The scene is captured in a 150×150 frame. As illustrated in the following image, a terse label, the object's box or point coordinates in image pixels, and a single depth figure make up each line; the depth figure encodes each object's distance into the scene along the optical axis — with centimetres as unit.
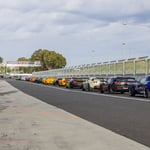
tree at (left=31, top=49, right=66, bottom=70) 15082
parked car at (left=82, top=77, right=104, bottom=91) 3659
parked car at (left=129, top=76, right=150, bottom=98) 2519
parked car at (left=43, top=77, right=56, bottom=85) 7010
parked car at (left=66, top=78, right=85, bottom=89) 4539
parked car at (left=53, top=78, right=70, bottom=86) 5677
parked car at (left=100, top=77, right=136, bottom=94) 3125
